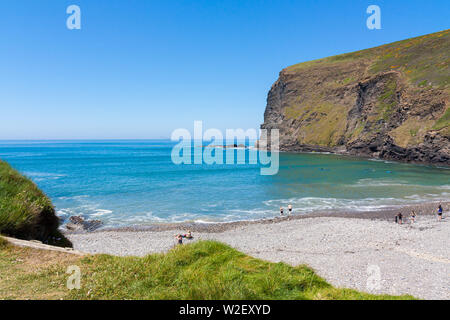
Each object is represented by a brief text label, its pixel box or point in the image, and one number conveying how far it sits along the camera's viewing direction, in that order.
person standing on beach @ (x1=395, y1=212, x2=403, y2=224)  25.89
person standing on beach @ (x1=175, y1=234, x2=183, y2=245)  21.60
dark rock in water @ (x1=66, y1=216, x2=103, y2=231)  27.20
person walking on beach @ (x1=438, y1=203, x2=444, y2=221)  27.10
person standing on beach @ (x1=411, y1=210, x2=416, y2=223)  26.52
